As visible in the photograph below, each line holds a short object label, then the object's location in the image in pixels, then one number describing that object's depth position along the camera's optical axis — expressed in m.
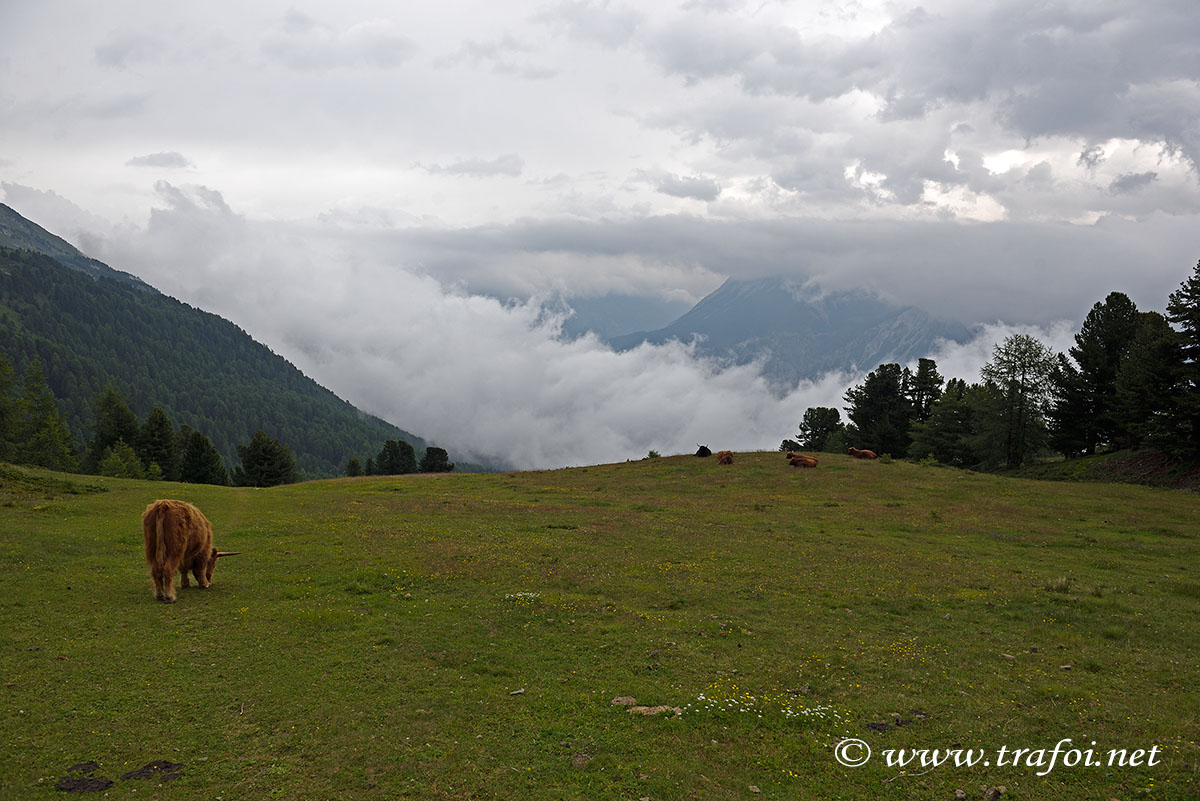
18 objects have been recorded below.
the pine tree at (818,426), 120.62
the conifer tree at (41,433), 86.81
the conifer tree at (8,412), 75.15
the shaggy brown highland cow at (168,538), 16.88
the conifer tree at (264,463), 104.50
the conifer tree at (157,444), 101.38
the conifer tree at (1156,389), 52.72
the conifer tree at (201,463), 96.25
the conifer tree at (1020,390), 71.81
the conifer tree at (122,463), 85.88
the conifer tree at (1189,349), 51.00
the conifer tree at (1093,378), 71.50
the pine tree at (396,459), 124.12
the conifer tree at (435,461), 121.25
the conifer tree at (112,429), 103.00
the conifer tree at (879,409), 100.38
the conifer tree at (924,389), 102.38
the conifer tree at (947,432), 88.19
